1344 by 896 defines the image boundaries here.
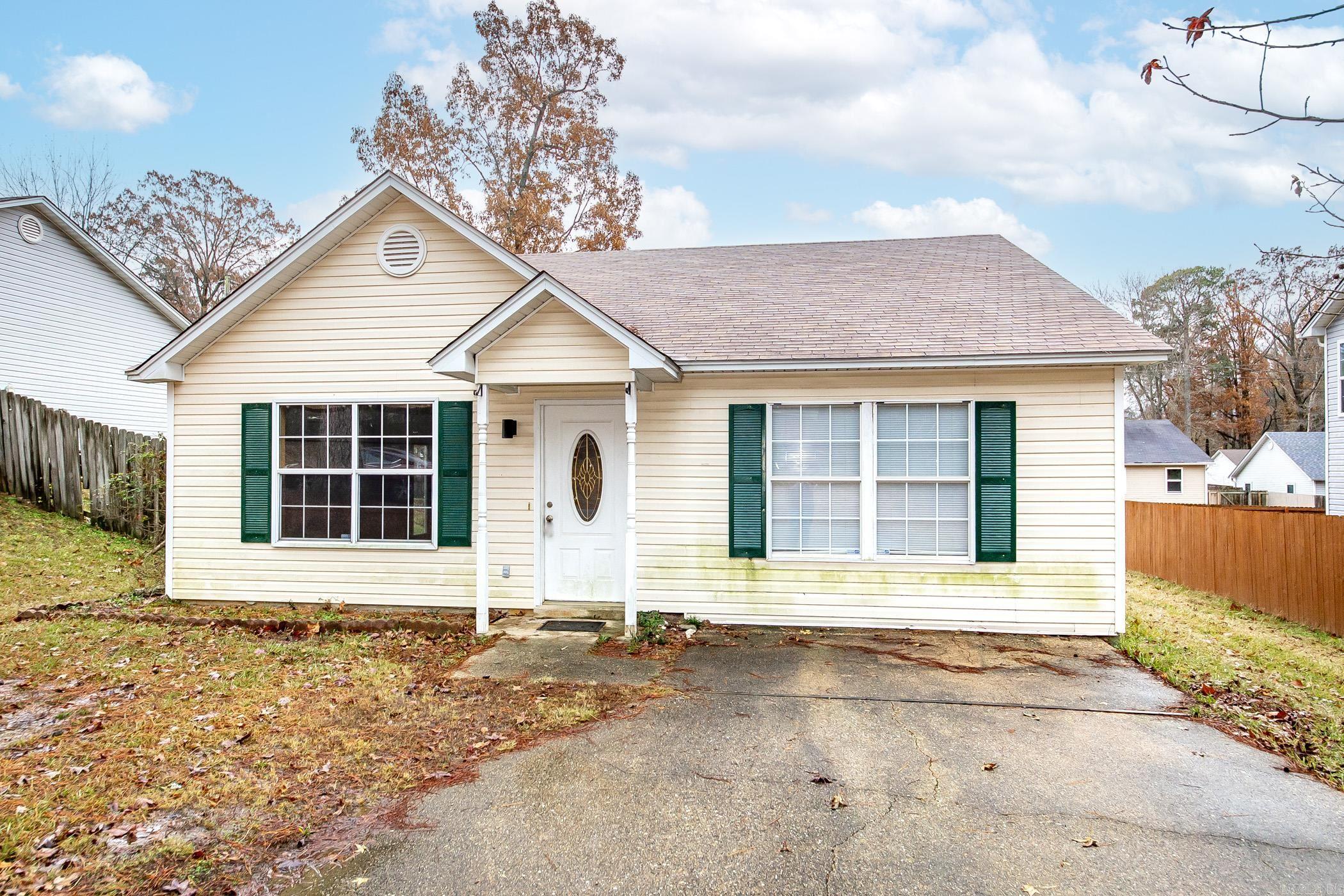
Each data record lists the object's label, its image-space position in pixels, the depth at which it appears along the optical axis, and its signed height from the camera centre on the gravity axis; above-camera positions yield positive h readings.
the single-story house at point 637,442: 7.52 +0.25
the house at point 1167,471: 29.06 -0.31
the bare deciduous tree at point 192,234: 26.02 +8.58
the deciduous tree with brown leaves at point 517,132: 21.95 +10.07
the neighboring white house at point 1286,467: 31.62 -0.16
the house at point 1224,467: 40.91 -0.19
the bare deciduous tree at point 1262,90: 2.31 +1.30
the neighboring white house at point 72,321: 15.21 +3.36
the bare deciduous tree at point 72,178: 25.70 +10.33
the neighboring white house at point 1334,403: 16.03 +1.36
